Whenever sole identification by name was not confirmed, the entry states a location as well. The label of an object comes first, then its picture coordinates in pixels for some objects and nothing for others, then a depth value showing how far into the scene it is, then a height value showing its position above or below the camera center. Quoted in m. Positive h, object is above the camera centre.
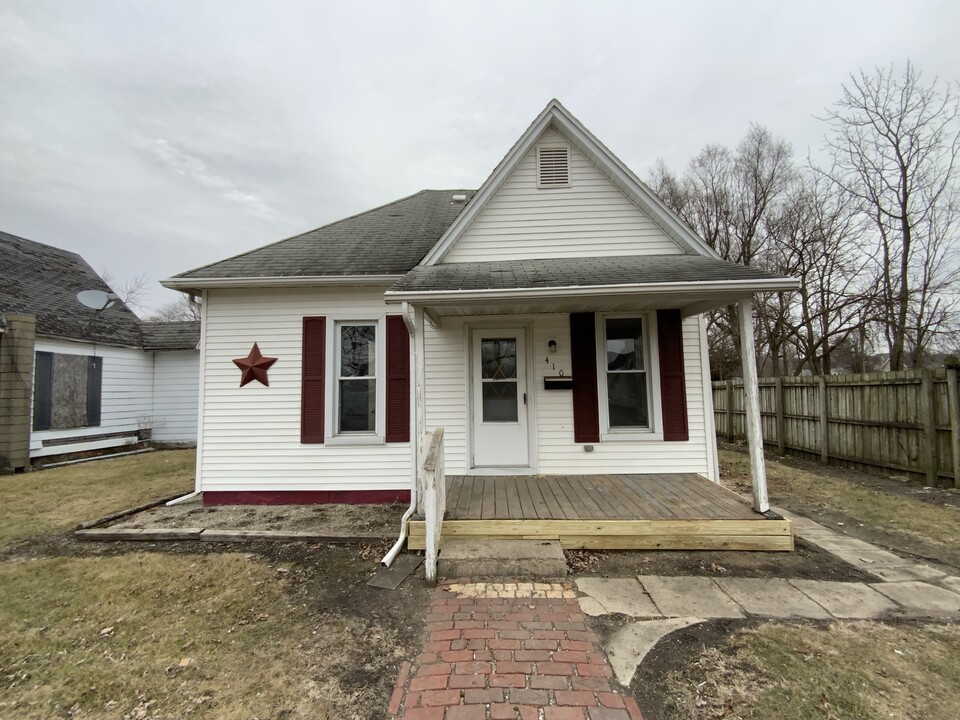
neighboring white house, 9.09 +0.59
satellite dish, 10.88 +2.51
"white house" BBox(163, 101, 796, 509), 5.68 +0.32
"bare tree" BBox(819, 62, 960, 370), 11.76 +5.29
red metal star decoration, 5.87 +0.31
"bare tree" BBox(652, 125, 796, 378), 16.64 +7.96
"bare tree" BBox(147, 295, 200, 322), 34.28 +6.60
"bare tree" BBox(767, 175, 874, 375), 13.65 +3.86
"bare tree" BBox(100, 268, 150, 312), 25.59 +6.43
